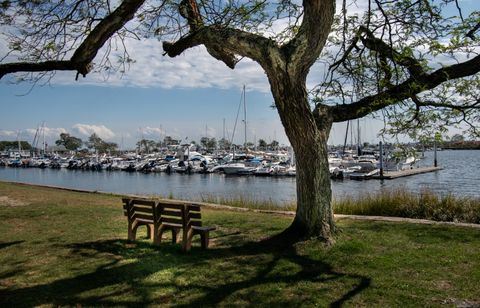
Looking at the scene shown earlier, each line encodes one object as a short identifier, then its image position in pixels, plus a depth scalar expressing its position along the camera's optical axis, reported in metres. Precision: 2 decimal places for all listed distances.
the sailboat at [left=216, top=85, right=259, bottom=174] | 59.92
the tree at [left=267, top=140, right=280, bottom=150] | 120.32
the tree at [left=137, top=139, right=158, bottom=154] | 136.69
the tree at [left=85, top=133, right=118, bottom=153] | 141.75
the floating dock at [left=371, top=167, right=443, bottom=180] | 46.59
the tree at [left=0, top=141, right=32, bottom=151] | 165.00
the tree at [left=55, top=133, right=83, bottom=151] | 163.75
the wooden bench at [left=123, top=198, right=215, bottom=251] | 7.78
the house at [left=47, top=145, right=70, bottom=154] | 150.35
